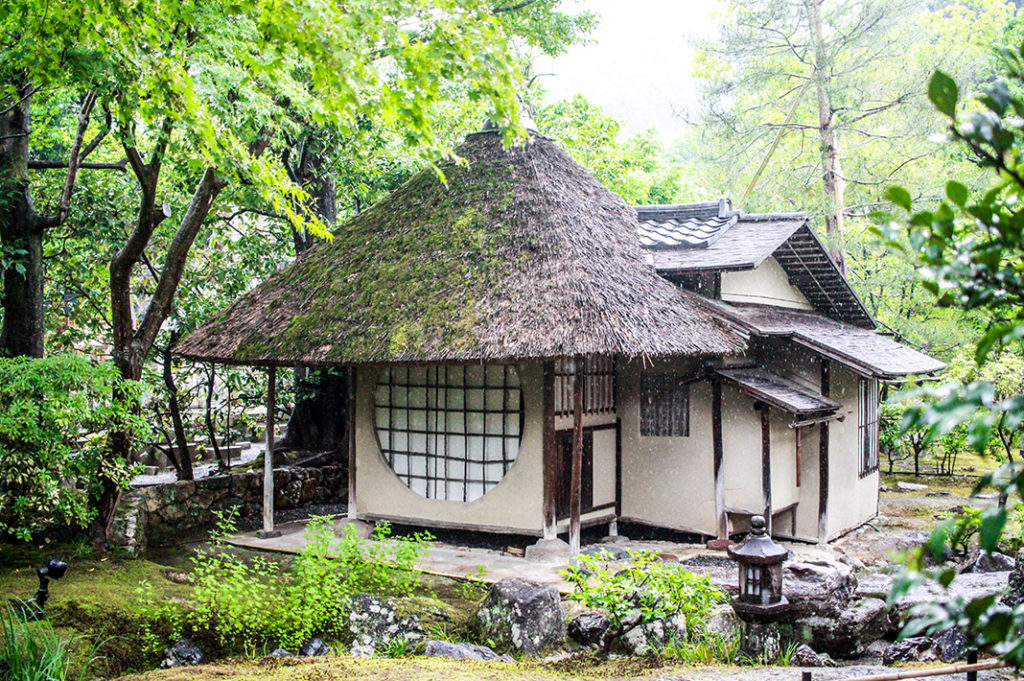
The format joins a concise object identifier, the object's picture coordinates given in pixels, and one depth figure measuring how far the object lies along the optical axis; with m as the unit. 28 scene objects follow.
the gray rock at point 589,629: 6.66
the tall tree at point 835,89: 17.08
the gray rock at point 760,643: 6.77
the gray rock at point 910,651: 6.65
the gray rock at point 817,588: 7.33
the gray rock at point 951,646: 6.21
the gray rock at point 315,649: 6.23
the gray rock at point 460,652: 6.11
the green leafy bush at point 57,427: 6.83
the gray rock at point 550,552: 8.88
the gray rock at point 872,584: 7.81
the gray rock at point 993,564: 9.02
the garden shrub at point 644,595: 6.48
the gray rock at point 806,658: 6.68
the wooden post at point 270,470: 10.19
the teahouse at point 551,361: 8.93
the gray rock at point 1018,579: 5.05
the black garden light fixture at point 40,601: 5.62
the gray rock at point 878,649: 7.12
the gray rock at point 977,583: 7.44
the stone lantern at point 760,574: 6.64
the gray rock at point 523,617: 6.59
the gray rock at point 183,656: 6.05
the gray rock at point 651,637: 6.38
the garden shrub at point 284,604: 6.23
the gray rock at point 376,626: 6.48
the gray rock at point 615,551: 9.26
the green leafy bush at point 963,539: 10.00
